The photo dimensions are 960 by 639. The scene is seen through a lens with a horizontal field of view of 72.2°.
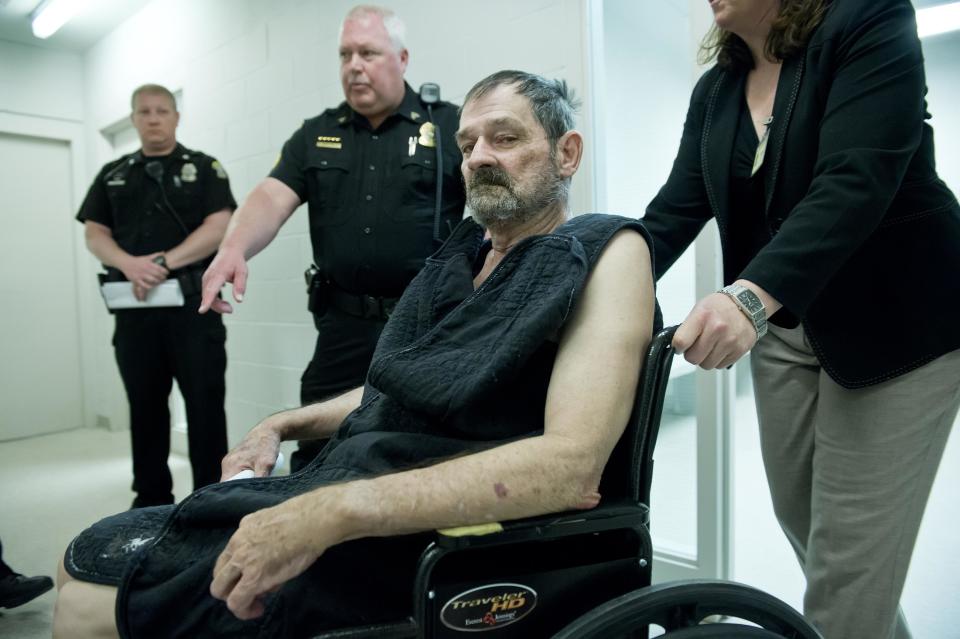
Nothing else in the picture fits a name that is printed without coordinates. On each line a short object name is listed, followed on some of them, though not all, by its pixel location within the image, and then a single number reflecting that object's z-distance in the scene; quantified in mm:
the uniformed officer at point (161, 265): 2744
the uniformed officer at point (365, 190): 2088
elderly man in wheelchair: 773
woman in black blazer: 906
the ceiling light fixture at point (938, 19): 1645
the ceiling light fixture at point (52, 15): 4086
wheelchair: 749
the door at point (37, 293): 4812
